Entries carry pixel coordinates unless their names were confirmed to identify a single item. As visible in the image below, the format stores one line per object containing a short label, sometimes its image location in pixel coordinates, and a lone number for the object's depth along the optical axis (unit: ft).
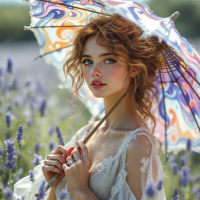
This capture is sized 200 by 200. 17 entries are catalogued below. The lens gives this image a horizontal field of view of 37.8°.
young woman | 5.29
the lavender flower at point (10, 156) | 6.08
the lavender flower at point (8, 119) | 8.68
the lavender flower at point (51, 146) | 8.94
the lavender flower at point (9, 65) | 9.59
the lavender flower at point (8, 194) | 5.92
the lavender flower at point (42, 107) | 9.55
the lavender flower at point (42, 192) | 5.27
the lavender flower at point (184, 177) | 6.59
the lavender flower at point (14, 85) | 10.28
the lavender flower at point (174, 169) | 7.76
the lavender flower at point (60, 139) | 7.49
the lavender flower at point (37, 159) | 6.62
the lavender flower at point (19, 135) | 6.48
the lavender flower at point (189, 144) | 6.99
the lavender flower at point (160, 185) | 4.66
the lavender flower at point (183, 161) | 7.80
